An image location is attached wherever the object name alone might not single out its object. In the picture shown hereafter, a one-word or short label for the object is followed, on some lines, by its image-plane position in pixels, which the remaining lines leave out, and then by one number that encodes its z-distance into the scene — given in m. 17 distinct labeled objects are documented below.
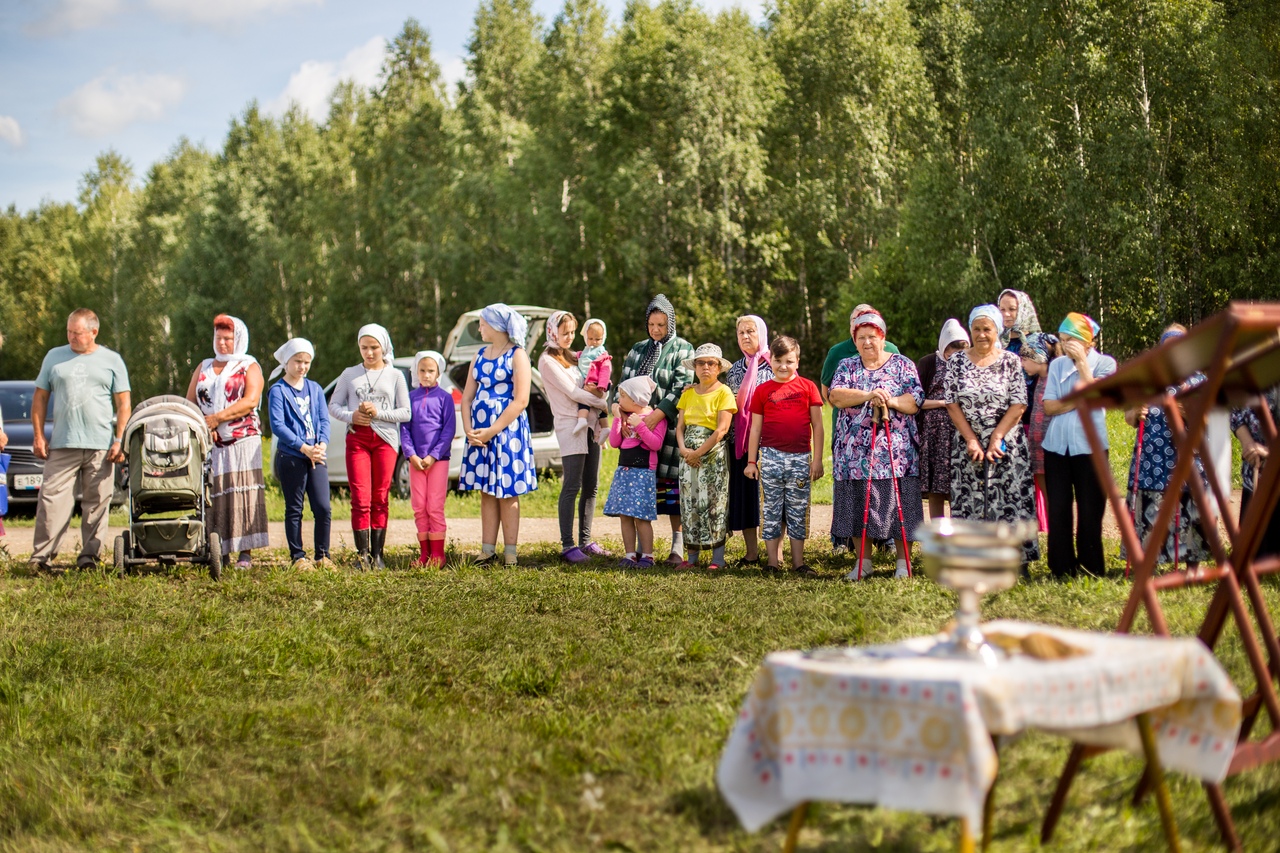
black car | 13.14
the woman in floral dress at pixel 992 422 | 7.93
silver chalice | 2.92
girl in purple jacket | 9.28
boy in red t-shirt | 8.59
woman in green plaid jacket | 9.23
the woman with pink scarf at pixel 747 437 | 9.04
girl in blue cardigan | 9.22
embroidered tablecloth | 2.72
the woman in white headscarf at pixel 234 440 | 9.09
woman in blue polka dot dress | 9.13
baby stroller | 8.52
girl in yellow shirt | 8.91
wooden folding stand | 3.12
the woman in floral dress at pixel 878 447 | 8.20
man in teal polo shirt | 9.15
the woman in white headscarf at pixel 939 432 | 8.51
